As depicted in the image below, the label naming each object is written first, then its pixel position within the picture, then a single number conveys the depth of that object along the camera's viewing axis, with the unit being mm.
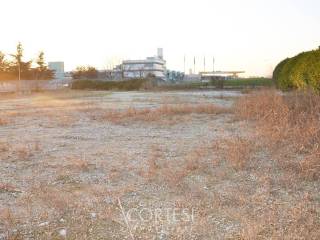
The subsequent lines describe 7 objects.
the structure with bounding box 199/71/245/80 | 92381
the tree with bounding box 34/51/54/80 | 46388
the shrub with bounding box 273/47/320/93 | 11093
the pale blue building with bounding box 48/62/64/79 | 116462
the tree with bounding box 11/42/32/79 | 42654
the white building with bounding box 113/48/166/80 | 83389
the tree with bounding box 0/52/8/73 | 42786
